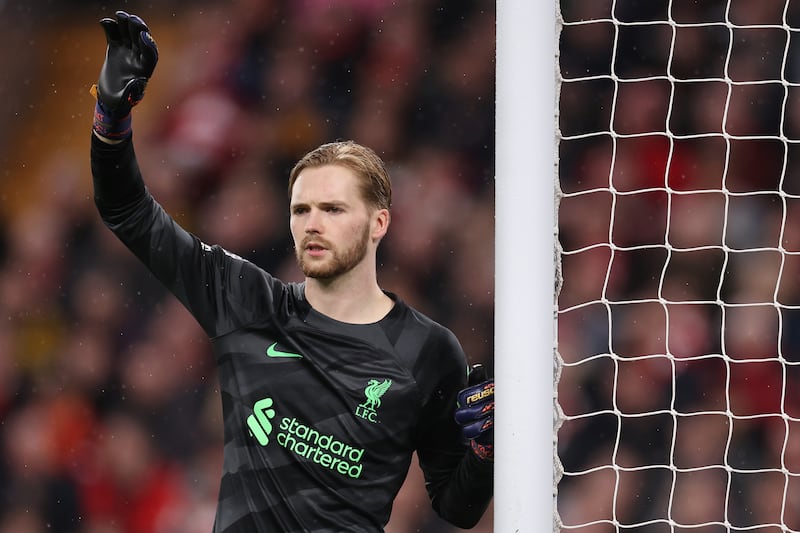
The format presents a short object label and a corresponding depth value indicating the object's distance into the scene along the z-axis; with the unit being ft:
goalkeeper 55.68
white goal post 54.99
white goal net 65.65
